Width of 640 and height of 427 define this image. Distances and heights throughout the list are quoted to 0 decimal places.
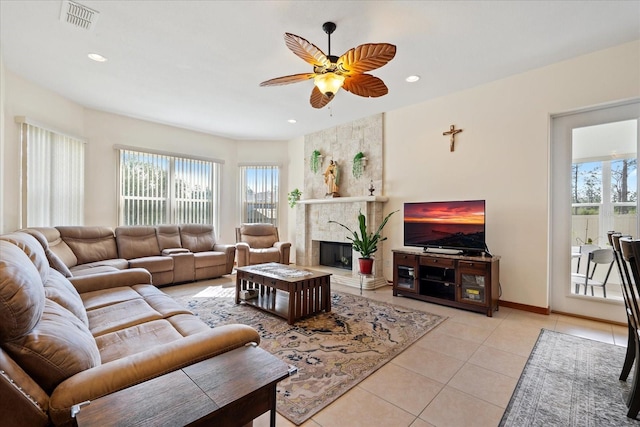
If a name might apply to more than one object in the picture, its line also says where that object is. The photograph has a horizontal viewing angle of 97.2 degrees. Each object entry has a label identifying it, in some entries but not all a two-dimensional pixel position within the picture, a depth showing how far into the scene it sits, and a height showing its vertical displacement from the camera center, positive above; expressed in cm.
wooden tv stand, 330 -84
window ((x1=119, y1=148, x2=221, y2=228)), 520 +48
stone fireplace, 480 -23
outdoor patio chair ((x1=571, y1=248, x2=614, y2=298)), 315 -63
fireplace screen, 562 -85
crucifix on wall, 405 +117
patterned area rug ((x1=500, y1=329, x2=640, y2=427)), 165 -119
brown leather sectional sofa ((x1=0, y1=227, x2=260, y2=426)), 88 -58
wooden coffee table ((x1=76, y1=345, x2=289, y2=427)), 83 -61
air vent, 238 +173
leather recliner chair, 529 -66
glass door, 305 +24
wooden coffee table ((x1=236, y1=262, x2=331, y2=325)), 301 -88
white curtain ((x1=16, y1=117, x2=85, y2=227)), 373 +51
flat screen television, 351 -15
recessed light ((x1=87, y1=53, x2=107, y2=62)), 311 +174
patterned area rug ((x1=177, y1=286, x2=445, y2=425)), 189 -118
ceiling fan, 217 +125
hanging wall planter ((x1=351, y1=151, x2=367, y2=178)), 512 +92
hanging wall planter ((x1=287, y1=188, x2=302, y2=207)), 622 +37
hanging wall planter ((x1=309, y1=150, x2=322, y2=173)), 584 +111
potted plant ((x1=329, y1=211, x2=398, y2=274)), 430 -50
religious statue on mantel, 547 +69
